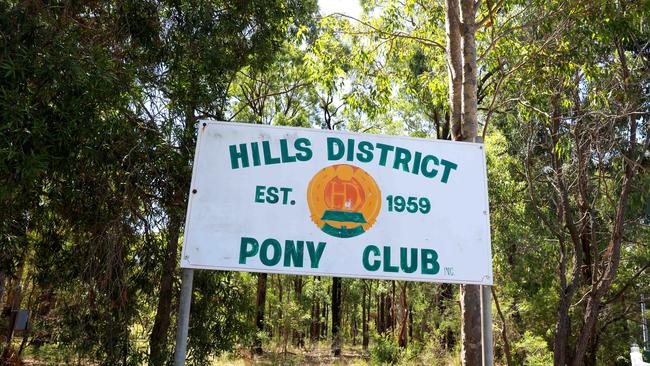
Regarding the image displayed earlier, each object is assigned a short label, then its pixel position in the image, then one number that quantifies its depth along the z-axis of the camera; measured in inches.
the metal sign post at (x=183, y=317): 114.9
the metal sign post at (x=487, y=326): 123.7
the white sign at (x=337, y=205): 118.9
